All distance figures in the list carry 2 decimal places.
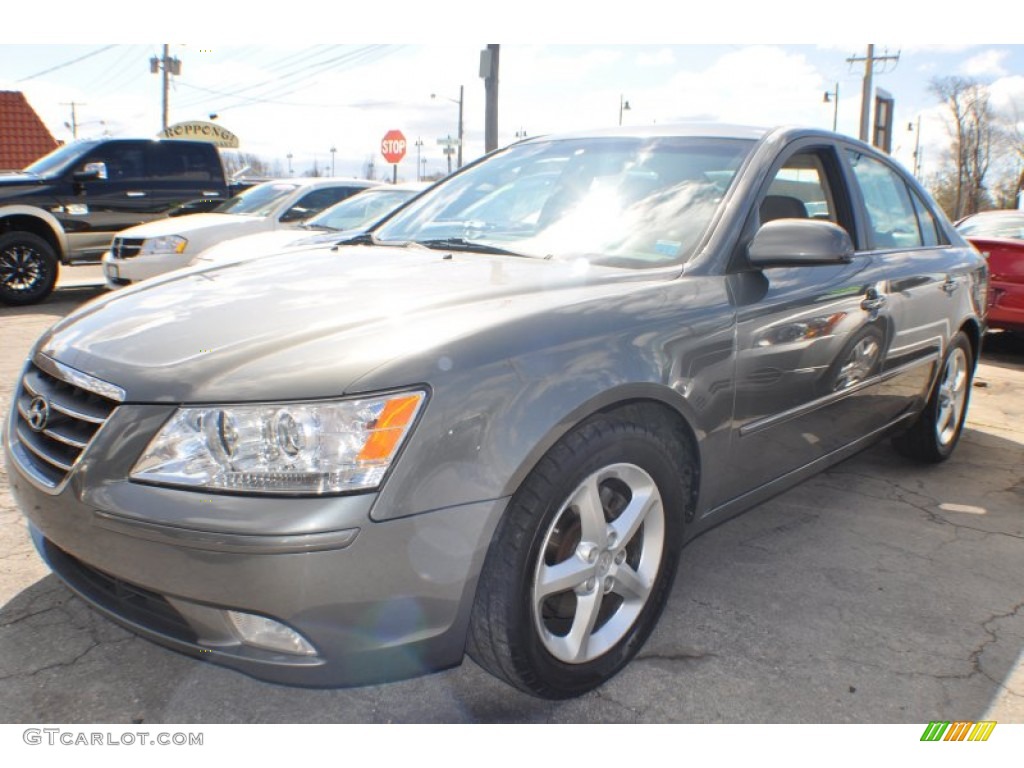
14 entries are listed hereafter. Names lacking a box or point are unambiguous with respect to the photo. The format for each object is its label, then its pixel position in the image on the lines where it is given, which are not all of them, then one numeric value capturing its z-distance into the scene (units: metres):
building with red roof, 20.91
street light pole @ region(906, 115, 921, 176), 66.66
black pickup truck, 9.16
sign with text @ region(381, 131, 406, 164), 20.06
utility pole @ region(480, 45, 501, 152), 13.38
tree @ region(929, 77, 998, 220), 54.09
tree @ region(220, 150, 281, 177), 73.97
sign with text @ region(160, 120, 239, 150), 31.70
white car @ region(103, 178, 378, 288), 8.54
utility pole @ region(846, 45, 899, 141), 25.98
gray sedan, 1.79
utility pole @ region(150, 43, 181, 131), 35.06
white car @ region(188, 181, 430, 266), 7.30
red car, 7.50
